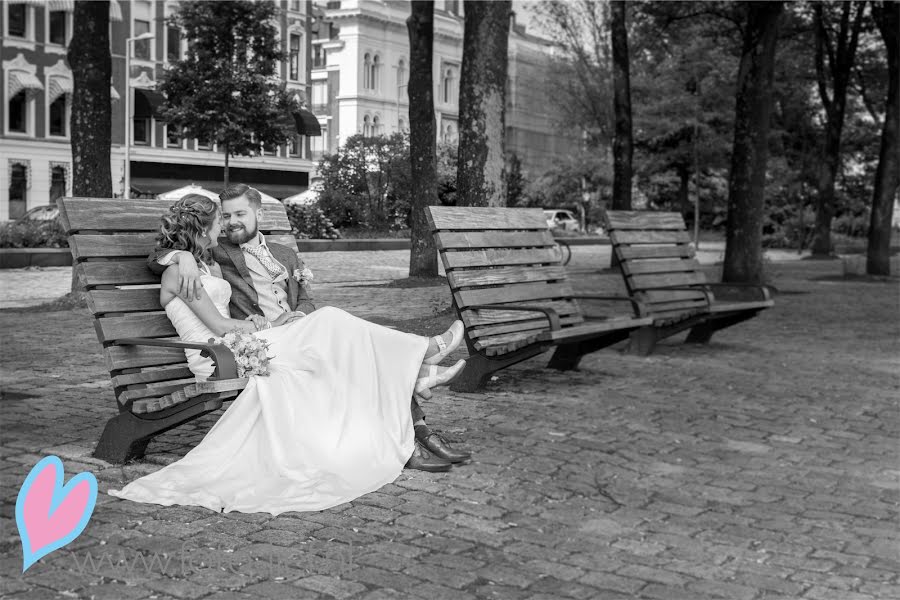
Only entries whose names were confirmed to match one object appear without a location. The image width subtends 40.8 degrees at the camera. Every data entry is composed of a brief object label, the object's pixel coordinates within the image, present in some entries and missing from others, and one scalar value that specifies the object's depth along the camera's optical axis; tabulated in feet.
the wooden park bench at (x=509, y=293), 26.22
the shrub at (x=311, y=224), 108.27
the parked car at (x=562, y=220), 196.34
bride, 16.69
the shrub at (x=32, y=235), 83.41
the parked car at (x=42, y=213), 106.76
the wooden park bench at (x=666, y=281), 34.53
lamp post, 167.32
